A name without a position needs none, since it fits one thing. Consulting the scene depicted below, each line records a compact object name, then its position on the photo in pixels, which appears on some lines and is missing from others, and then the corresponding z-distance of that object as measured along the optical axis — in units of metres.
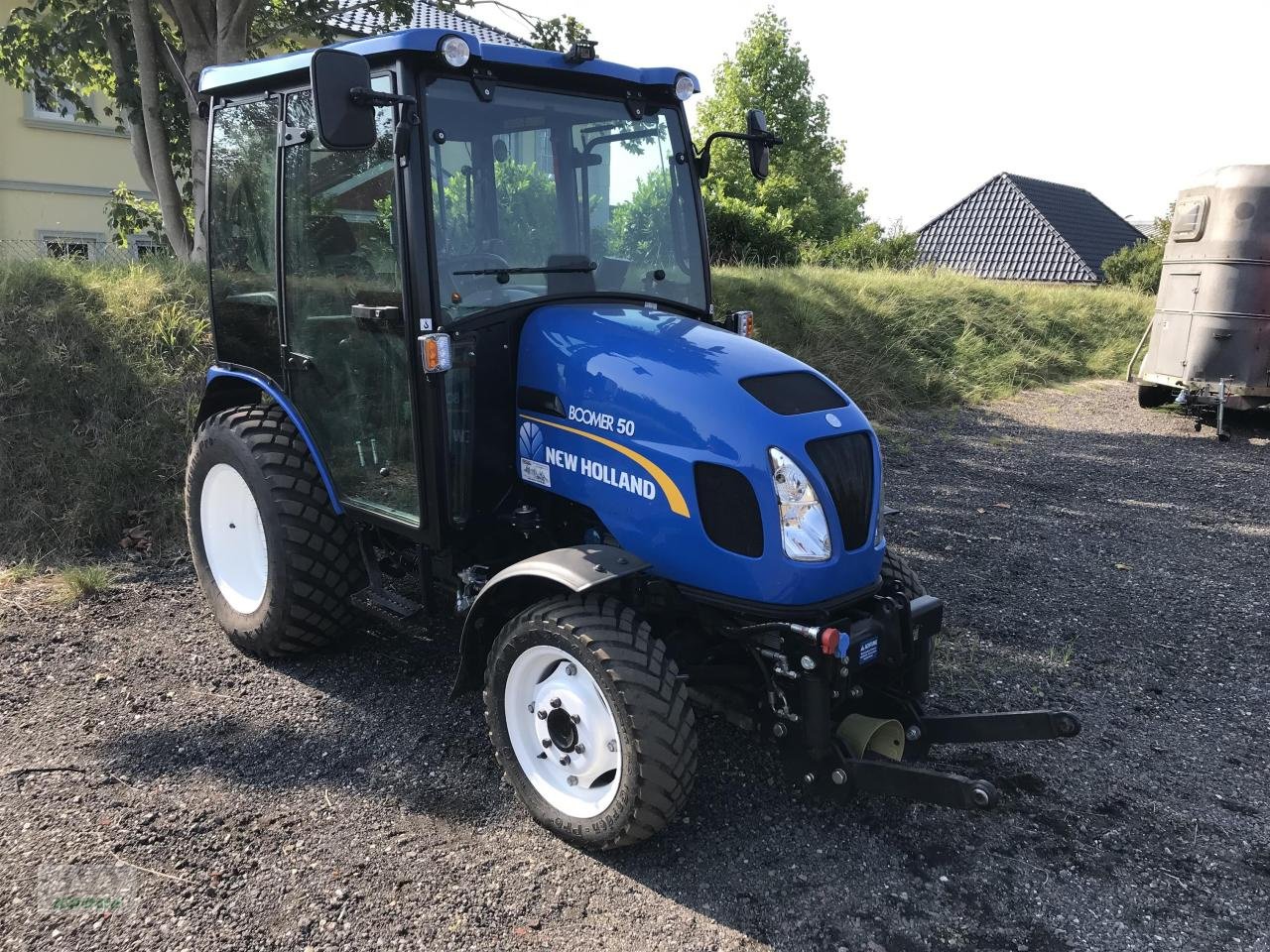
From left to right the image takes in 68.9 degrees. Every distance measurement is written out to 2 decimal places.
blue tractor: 2.77
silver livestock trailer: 9.84
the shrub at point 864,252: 16.31
